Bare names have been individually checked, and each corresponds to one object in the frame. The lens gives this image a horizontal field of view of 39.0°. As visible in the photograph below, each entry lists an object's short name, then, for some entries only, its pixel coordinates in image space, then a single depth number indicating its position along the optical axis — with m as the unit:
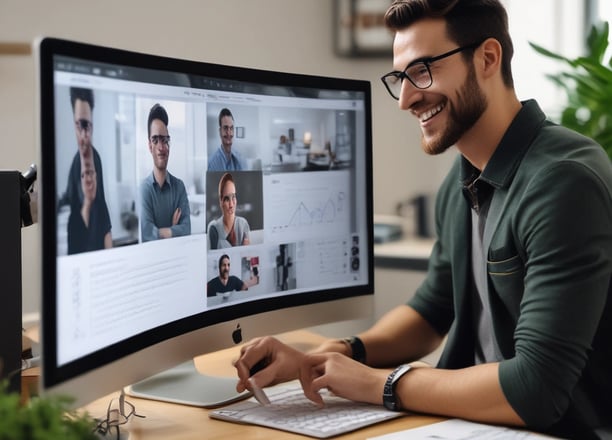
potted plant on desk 0.66
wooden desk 1.18
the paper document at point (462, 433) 1.14
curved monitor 1.00
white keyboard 1.19
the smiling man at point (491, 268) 1.20
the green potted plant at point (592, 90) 2.02
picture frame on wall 3.10
